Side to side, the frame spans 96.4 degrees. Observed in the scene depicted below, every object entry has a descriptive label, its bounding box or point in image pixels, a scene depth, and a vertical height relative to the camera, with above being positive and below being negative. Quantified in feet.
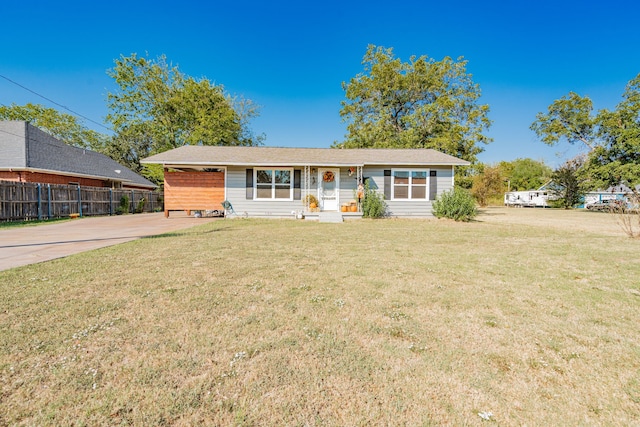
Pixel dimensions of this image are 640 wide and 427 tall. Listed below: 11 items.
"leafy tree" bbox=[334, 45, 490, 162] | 74.54 +27.15
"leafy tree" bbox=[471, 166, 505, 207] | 92.99 +6.11
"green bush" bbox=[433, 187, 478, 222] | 43.88 -0.68
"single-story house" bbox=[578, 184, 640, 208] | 102.63 +2.25
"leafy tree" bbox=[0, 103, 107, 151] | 100.78 +29.41
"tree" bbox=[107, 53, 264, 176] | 82.23 +28.07
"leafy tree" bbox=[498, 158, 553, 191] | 169.99 +17.26
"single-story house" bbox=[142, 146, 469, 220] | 45.50 +3.11
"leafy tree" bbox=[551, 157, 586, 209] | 97.60 +6.07
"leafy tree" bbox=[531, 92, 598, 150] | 82.53 +23.77
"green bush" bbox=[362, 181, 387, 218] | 45.03 -0.57
